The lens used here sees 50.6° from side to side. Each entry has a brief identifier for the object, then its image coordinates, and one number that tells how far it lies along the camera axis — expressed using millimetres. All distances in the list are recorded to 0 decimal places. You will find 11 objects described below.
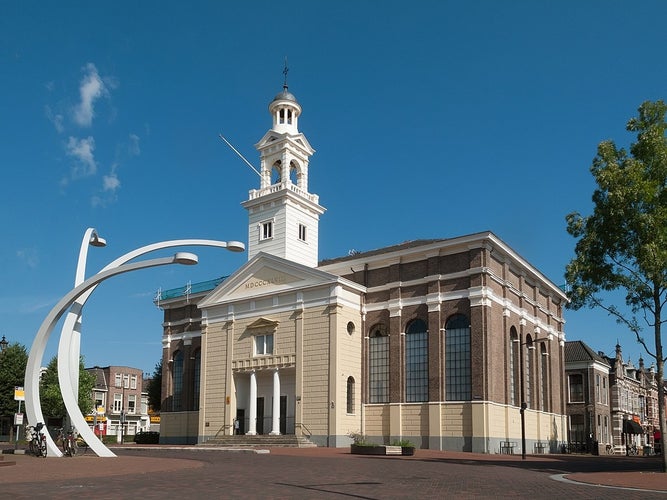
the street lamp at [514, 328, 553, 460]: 38453
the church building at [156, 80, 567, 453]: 43531
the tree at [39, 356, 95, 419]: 62969
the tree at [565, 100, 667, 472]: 26734
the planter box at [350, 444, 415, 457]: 35656
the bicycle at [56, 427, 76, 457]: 29578
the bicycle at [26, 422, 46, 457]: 28859
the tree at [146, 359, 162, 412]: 71000
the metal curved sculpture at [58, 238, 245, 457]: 28694
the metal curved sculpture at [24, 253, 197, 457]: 29188
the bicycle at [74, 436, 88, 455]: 30659
